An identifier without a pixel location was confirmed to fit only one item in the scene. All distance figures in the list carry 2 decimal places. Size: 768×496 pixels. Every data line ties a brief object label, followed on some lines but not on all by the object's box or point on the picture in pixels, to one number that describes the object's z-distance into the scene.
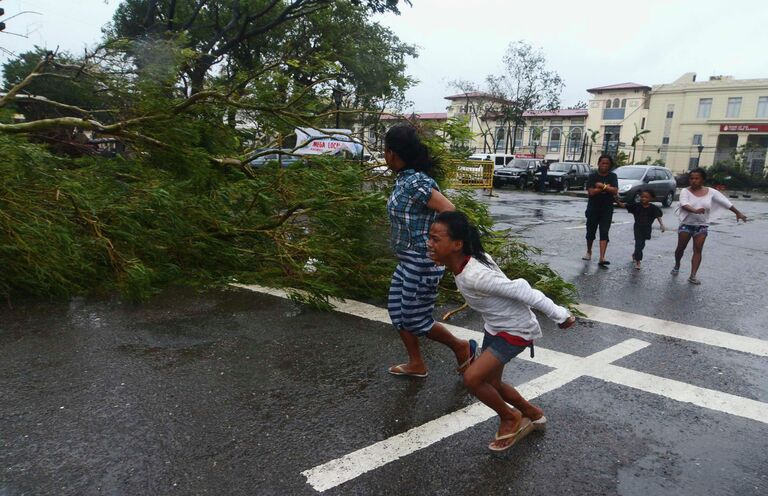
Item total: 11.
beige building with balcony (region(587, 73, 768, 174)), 59.03
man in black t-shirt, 8.36
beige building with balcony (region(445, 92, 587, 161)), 73.31
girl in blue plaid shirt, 3.57
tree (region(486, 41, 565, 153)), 37.53
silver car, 21.47
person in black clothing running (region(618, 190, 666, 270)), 8.54
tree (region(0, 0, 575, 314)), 5.34
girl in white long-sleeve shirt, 2.93
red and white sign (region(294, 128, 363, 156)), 6.69
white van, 32.15
